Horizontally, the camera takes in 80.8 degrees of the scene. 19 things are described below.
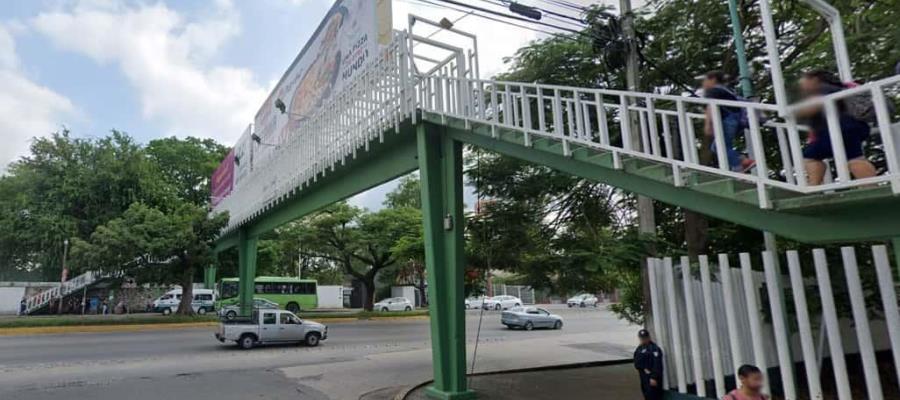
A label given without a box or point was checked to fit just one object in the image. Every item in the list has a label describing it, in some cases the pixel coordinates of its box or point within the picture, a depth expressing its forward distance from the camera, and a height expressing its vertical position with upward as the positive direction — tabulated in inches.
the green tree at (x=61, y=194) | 1358.3 +307.9
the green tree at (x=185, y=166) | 1701.5 +444.4
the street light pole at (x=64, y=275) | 1247.6 +81.6
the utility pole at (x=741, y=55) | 224.5 +96.4
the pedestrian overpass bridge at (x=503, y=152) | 171.0 +71.3
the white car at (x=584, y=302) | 2150.6 -52.9
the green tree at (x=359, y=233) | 1225.4 +149.9
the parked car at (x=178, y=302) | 1352.1 +8.5
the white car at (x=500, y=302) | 1750.7 -33.8
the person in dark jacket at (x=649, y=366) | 273.3 -41.4
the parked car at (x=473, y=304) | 1844.4 -36.4
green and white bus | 1341.0 +25.8
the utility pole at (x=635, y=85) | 331.0 +125.4
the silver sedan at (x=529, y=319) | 1072.8 -56.1
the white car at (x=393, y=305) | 1589.6 -24.6
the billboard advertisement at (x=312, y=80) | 462.0 +241.5
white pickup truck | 661.3 -35.5
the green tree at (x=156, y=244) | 937.5 +111.1
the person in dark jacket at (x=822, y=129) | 166.6 +46.6
